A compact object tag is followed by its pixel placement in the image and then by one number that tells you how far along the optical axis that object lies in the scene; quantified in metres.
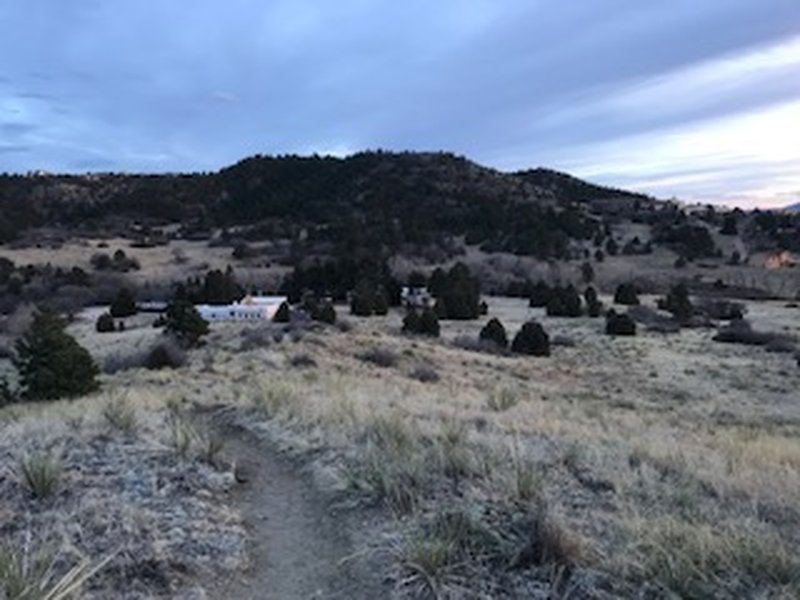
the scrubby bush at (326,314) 45.81
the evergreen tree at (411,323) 44.92
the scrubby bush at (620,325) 47.62
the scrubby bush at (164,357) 31.41
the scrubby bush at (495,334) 42.94
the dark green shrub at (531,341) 41.53
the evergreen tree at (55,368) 24.48
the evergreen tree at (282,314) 47.48
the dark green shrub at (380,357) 33.31
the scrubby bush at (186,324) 37.44
